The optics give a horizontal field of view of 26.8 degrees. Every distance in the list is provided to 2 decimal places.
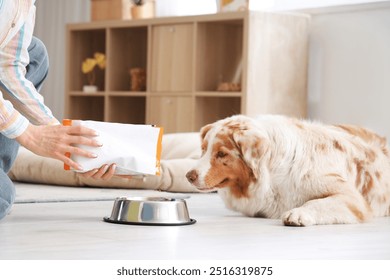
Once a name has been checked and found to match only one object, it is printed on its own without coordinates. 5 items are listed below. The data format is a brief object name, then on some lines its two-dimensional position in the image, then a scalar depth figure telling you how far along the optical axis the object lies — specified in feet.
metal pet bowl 7.96
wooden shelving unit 16.07
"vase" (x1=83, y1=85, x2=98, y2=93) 19.27
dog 8.46
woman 7.07
